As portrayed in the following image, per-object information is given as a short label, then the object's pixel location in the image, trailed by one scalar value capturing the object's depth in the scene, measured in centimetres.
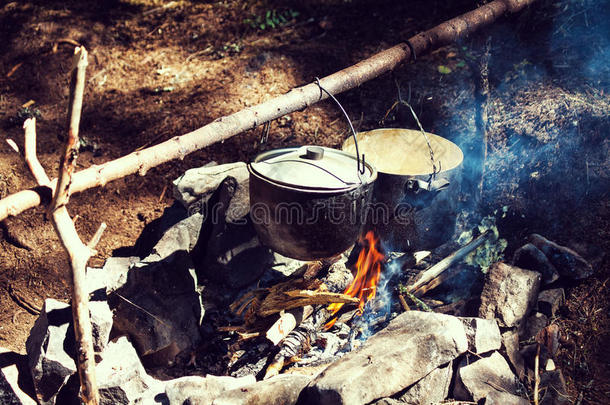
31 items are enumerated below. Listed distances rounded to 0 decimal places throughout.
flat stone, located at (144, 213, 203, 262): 354
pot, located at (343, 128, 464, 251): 363
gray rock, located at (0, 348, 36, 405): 276
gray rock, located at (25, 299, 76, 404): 274
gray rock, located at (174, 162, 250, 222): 383
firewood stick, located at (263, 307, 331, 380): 322
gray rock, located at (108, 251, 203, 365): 325
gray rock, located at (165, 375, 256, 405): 276
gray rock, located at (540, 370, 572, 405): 310
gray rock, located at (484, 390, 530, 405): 288
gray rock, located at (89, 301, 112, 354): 290
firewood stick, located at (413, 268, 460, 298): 383
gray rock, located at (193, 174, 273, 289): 378
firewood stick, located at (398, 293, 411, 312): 368
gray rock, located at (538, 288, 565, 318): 371
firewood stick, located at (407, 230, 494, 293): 384
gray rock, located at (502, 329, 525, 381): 334
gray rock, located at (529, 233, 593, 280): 382
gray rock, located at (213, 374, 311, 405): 265
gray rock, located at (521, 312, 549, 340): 360
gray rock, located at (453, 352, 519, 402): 300
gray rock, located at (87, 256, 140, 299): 322
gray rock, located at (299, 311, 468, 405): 263
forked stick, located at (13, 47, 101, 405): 217
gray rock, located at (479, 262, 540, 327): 352
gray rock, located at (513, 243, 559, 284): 380
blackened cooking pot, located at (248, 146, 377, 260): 290
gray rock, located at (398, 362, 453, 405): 289
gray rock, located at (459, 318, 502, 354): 316
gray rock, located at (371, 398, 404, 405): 269
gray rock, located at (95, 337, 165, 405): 283
